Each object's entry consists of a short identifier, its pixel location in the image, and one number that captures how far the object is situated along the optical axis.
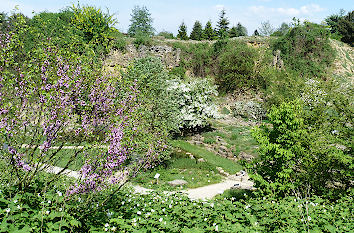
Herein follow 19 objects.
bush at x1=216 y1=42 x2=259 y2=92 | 26.80
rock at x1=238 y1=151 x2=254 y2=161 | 14.26
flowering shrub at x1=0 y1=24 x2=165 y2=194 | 4.42
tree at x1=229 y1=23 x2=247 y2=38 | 49.65
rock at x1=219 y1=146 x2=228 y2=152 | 15.37
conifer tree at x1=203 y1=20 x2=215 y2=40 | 40.67
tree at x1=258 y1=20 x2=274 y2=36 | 45.06
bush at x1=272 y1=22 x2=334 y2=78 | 28.48
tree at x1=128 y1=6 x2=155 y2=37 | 43.91
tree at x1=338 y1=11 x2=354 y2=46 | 33.11
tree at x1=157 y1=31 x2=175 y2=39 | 41.53
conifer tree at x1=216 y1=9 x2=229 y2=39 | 44.91
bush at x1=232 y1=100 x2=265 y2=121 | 22.42
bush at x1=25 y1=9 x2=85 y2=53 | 4.99
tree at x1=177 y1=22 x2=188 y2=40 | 41.29
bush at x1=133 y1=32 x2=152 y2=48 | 28.14
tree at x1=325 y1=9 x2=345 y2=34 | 48.36
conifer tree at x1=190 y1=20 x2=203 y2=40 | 41.82
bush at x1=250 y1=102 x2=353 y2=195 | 7.54
